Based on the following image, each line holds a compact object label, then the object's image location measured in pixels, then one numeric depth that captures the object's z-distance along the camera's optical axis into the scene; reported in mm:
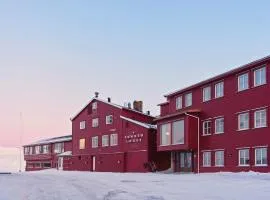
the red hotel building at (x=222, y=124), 25334
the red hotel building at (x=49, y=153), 55596
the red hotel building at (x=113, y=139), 38109
